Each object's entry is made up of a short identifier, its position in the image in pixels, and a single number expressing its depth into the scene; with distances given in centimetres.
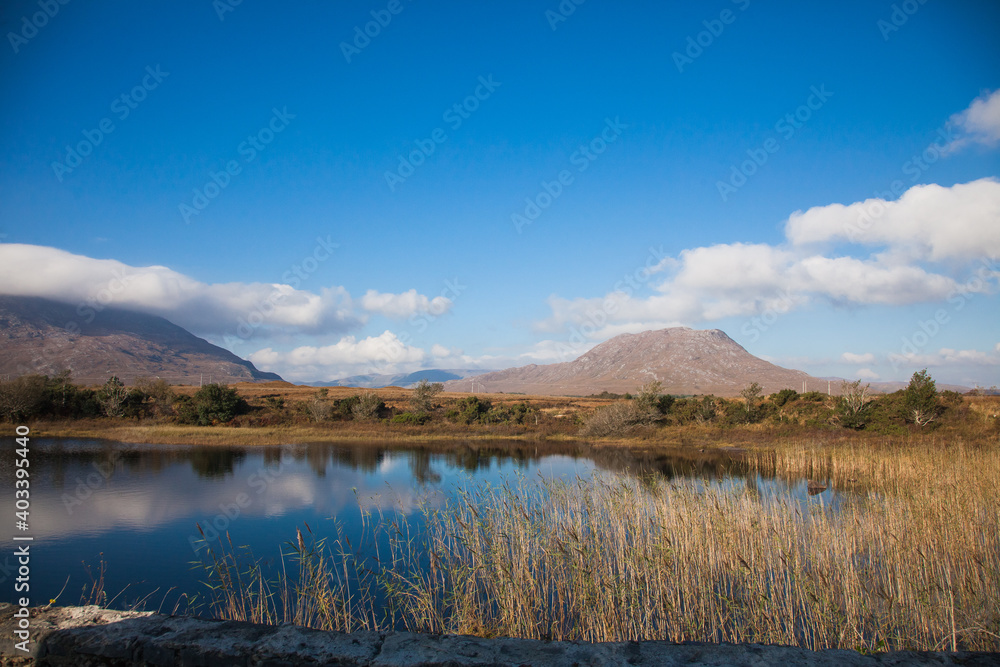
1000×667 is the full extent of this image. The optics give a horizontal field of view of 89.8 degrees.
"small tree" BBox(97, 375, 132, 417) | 3484
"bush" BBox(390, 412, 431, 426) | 3642
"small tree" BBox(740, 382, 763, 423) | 3253
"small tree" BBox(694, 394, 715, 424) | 3291
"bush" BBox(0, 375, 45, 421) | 3122
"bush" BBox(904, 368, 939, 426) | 2559
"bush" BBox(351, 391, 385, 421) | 3834
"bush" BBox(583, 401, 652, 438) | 3155
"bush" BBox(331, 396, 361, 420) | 3950
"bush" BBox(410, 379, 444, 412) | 4097
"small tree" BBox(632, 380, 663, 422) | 3268
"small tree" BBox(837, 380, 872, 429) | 2770
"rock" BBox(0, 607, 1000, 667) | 214
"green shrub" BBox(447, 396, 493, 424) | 3756
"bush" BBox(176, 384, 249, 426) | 3578
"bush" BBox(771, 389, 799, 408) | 3403
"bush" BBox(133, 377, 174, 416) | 3738
